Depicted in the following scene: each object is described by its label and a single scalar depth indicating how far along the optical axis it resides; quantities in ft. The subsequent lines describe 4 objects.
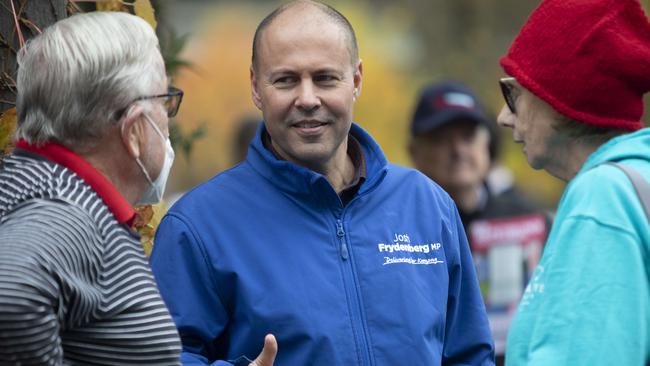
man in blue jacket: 23.95
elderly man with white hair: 17.93
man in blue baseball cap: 41.78
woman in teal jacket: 20.13
